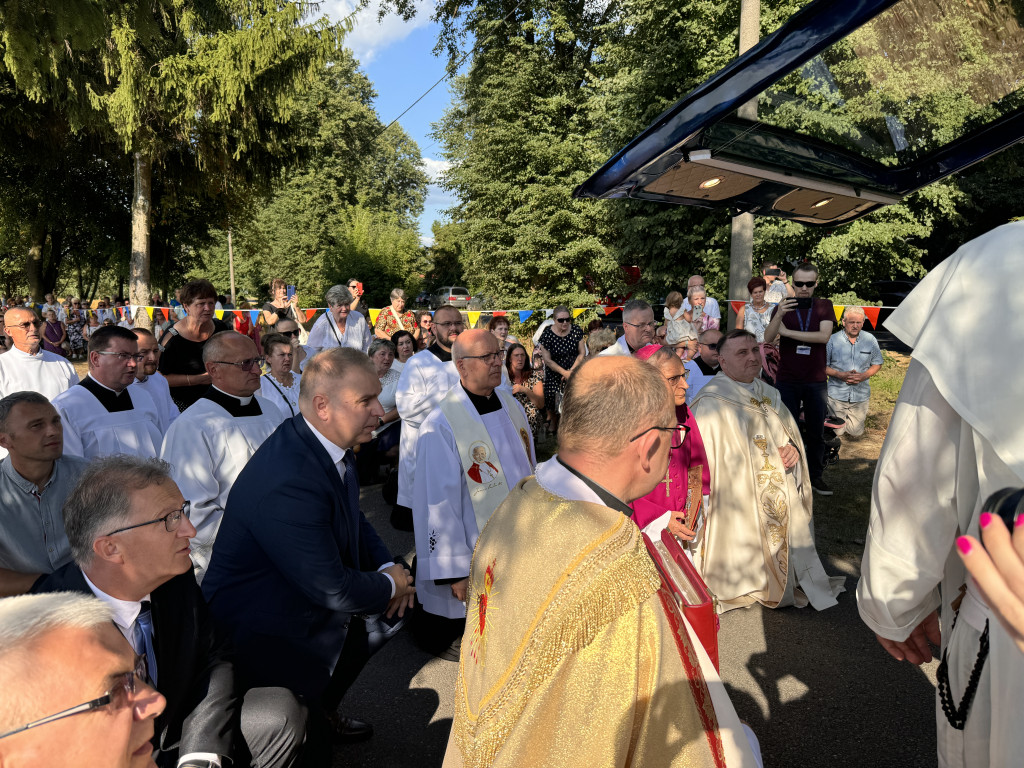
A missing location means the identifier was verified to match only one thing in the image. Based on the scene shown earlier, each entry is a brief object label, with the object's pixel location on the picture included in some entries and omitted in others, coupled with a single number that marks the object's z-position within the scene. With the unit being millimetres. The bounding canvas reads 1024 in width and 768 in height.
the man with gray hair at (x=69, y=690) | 1216
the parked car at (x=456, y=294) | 38234
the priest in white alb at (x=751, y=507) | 4875
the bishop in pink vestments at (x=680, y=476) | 4188
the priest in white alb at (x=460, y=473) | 4117
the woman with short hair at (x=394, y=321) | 11209
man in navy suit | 2779
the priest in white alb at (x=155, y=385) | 5117
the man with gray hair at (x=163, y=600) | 2309
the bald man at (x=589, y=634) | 1631
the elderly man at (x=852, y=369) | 8016
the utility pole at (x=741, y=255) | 9586
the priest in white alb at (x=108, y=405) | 4422
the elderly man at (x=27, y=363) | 5875
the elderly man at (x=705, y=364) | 6230
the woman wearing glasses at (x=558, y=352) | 9656
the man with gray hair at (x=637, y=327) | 6625
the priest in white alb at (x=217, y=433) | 3961
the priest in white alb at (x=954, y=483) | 1838
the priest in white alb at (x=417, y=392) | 5861
